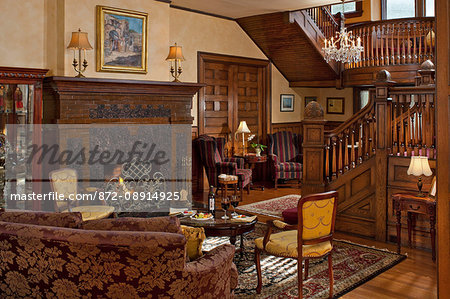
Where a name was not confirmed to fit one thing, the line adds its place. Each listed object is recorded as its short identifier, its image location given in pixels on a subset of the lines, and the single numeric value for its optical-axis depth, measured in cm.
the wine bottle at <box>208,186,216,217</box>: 499
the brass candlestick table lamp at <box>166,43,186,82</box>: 719
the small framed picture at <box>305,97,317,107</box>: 1161
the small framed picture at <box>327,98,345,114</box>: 1132
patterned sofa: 261
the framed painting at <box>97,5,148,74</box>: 663
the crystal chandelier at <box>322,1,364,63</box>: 857
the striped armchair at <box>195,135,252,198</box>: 851
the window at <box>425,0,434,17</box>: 1147
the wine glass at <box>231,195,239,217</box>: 480
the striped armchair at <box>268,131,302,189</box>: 968
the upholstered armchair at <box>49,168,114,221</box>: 556
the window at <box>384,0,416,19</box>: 1177
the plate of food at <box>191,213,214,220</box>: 481
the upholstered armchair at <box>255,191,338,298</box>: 380
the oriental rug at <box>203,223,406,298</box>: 417
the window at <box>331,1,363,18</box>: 1186
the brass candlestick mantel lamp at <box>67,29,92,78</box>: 607
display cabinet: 566
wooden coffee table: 454
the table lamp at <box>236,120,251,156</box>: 951
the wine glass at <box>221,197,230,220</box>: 487
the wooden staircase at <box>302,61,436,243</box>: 548
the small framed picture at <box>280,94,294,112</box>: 1100
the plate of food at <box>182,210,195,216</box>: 501
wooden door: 927
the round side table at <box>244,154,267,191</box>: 946
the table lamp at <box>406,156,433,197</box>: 497
